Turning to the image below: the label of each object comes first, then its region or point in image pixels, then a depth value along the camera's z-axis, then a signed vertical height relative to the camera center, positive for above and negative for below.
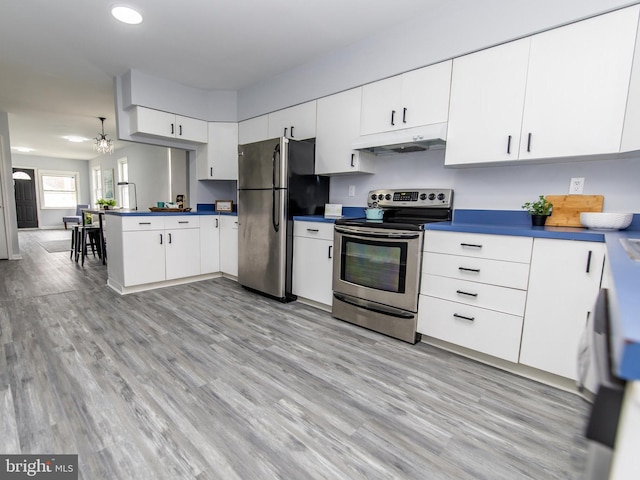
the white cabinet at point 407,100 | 2.29 +0.85
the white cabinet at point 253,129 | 3.63 +0.88
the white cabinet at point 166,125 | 3.43 +0.87
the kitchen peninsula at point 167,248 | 3.27 -0.54
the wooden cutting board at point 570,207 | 1.95 +0.05
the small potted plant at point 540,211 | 2.04 +0.01
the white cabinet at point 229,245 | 3.85 -0.53
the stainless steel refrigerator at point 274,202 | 3.01 +0.02
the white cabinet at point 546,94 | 1.69 +0.72
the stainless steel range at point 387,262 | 2.23 -0.42
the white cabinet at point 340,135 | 2.82 +0.66
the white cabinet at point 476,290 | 1.84 -0.50
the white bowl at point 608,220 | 1.72 -0.02
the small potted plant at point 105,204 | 5.41 -0.11
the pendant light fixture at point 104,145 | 5.20 +0.87
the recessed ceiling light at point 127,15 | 2.28 +1.37
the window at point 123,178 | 7.95 +0.51
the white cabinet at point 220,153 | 4.00 +0.62
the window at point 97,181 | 9.91 +0.52
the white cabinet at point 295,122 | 3.16 +0.87
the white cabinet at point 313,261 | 2.83 -0.53
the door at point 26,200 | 9.64 -0.17
